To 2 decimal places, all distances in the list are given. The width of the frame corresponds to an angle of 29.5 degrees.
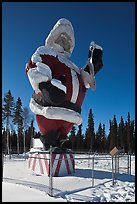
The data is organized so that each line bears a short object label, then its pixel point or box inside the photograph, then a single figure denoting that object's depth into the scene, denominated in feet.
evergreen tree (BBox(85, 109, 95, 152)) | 137.90
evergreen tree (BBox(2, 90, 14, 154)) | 94.23
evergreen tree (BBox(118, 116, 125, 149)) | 143.97
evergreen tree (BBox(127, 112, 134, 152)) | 139.85
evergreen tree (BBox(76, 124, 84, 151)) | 134.97
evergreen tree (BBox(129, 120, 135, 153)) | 139.52
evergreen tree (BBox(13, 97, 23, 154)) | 111.04
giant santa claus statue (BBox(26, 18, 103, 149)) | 27.04
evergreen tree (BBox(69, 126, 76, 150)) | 135.89
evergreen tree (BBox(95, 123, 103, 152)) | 143.19
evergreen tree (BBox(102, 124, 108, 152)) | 143.29
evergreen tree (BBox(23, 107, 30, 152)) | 114.27
